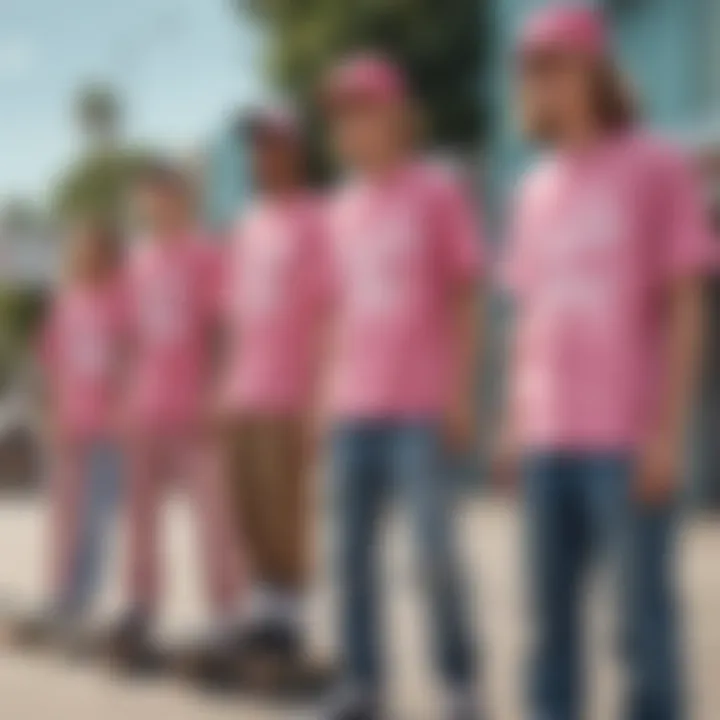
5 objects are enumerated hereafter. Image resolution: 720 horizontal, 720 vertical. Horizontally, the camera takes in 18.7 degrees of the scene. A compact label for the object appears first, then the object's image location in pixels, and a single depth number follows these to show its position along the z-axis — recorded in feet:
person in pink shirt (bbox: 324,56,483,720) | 13.23
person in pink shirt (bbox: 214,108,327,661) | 15.02
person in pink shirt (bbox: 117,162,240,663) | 16.60
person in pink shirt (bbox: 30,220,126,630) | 17.62
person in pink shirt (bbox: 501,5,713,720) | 11.23
